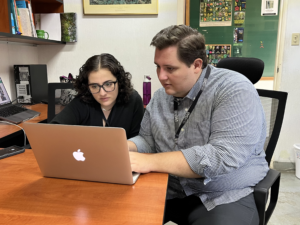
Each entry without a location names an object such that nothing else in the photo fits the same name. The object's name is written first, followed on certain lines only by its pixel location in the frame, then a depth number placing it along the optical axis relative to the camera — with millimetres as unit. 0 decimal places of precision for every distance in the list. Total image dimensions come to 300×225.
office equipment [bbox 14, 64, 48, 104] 2273
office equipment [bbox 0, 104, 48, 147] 1436
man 968
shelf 1787
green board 3082
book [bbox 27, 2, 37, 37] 2250
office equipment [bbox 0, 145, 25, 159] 1155
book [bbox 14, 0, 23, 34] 2059
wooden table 717
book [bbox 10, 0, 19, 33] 1980
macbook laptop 788
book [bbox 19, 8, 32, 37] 2131
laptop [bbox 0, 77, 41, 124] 1726
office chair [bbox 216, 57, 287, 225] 1143
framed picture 2549
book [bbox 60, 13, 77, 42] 2590
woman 1518
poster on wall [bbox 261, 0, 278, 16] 3027
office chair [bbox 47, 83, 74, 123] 1687
